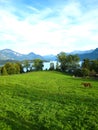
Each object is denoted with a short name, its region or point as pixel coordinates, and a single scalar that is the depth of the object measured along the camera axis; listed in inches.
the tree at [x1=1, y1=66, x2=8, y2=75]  1973.9
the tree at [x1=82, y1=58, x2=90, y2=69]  1879.9
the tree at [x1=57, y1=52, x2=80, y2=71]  2177.0
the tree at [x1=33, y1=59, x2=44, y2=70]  2383.6
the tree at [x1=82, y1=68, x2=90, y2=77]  1663.3
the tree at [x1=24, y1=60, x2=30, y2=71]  2462.6
